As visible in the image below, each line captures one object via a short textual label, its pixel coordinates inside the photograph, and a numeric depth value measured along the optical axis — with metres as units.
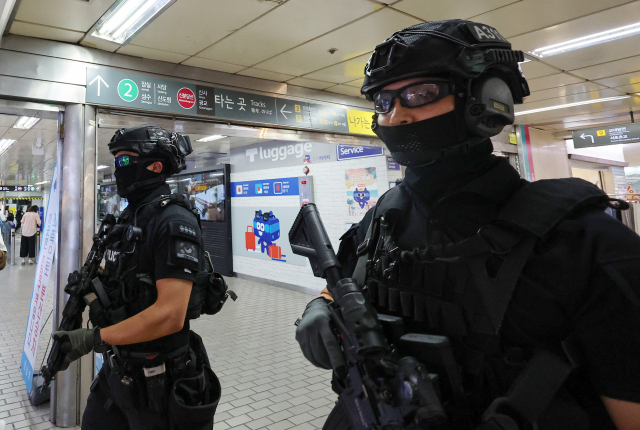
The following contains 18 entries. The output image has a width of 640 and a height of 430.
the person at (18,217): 17.05
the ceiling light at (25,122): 5.13
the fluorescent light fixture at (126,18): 2.48
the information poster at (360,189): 5.60
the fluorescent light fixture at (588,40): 3.38
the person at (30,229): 9.29
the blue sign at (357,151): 5.53
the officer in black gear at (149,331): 1.55
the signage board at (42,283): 2.89
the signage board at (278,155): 6.27
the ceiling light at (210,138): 6.67
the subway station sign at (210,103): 2.99
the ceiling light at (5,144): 6.69
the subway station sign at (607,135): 6.44
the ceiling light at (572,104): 5.57
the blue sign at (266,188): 6.74
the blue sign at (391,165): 5.47
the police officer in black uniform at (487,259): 0.63
